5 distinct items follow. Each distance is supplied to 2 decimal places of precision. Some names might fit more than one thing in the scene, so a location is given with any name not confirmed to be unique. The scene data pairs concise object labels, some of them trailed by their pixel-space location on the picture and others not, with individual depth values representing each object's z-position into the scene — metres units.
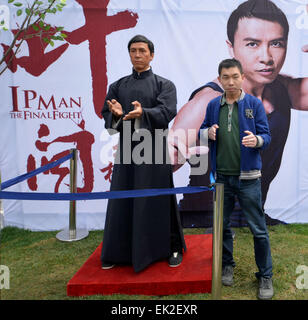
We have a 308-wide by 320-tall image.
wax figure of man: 2.38
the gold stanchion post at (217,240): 2.01
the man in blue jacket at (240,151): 2.22
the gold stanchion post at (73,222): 3.66
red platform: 2.33
